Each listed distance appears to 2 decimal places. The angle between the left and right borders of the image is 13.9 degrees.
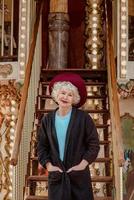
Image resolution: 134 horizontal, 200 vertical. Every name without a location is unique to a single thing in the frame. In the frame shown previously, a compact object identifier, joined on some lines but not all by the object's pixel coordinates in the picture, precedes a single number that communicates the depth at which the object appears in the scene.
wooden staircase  6.08
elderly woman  3.99
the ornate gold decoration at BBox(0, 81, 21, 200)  8.44
